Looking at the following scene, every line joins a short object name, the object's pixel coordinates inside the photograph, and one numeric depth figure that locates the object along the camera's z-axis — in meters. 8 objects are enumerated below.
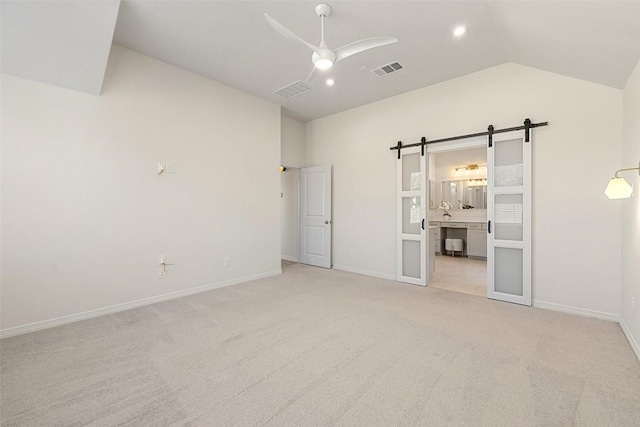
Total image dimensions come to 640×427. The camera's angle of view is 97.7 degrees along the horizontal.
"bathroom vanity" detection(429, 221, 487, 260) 6.83
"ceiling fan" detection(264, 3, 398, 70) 2.44
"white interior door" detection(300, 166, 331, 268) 5.91
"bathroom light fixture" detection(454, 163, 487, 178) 7.32
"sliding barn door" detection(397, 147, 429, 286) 4.59
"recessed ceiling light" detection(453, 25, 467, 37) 3.02
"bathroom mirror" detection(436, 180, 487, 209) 7.27
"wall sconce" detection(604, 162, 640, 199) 2.34
